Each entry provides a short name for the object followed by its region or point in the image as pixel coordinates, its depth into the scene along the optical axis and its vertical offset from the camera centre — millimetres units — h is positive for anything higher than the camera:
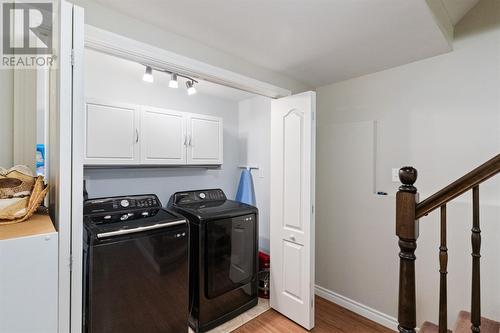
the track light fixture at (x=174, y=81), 2076 +781
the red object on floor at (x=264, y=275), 2746 -1250
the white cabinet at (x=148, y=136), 2123 +289
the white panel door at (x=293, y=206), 2141 -378
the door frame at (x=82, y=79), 902 +649
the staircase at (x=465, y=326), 1426 -964
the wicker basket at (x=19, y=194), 938 -123
